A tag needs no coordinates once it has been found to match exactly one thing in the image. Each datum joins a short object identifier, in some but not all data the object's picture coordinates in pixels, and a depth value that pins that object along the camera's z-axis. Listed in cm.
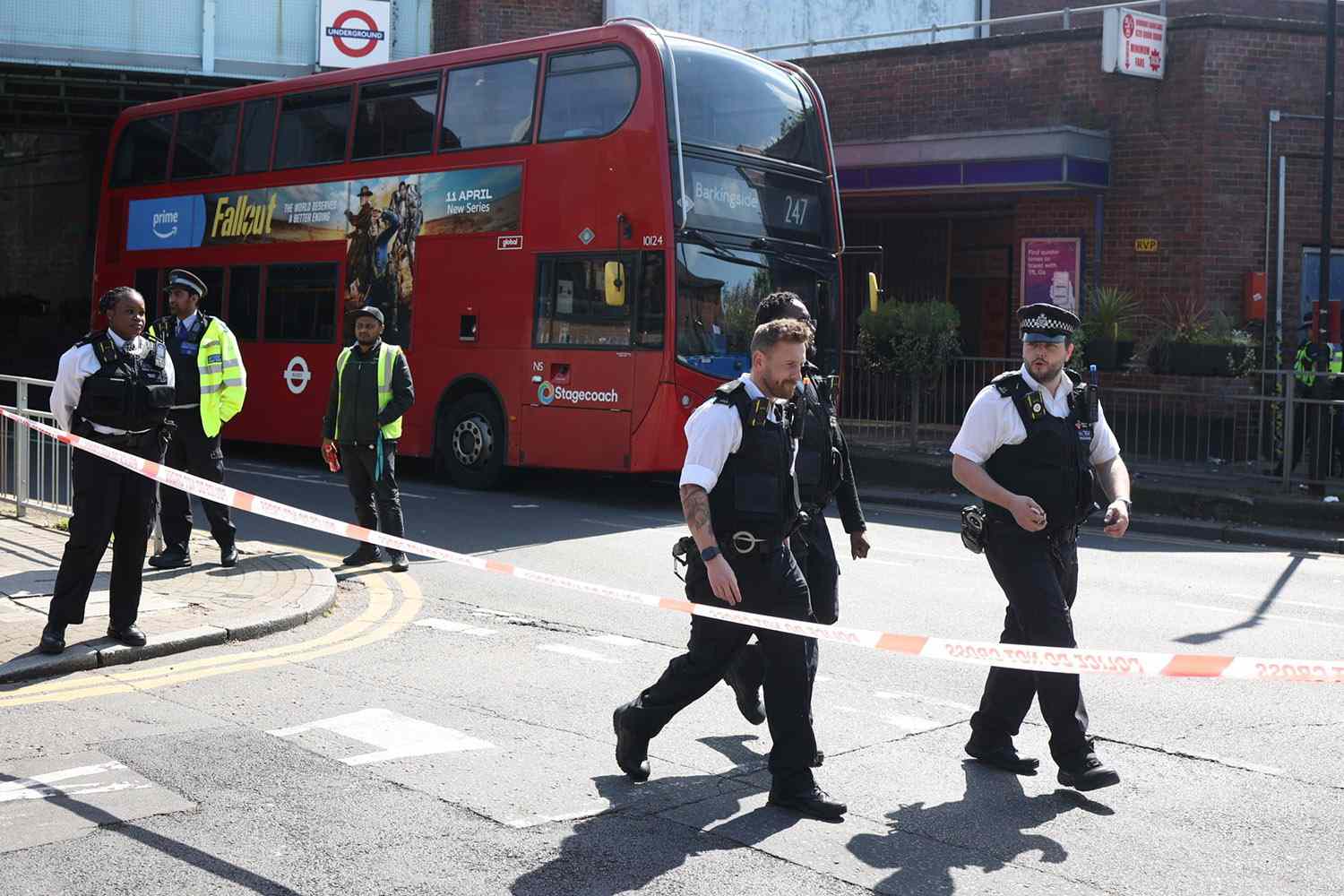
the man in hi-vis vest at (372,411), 1018
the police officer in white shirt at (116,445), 712
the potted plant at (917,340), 1688
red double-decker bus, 1348
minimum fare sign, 1806
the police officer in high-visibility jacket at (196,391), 965
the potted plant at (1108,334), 1644
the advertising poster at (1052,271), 1942
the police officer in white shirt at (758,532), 511
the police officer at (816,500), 546
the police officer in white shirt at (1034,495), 546
